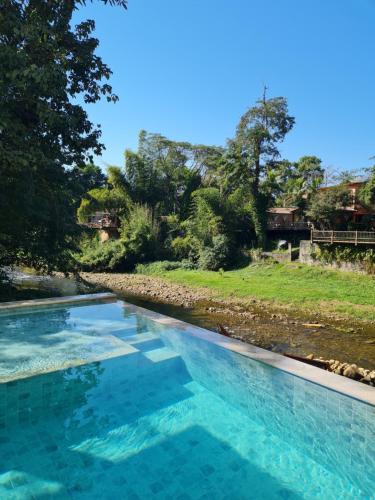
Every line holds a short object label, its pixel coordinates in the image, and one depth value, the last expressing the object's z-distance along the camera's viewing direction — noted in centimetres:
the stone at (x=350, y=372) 625
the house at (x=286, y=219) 2331
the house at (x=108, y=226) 2867
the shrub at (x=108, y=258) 2370
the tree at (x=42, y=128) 565
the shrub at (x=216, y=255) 2106
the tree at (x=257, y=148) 2209
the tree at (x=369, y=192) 1805
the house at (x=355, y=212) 1955
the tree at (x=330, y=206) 1908
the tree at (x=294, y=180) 2322
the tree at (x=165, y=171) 2848
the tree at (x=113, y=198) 2769
